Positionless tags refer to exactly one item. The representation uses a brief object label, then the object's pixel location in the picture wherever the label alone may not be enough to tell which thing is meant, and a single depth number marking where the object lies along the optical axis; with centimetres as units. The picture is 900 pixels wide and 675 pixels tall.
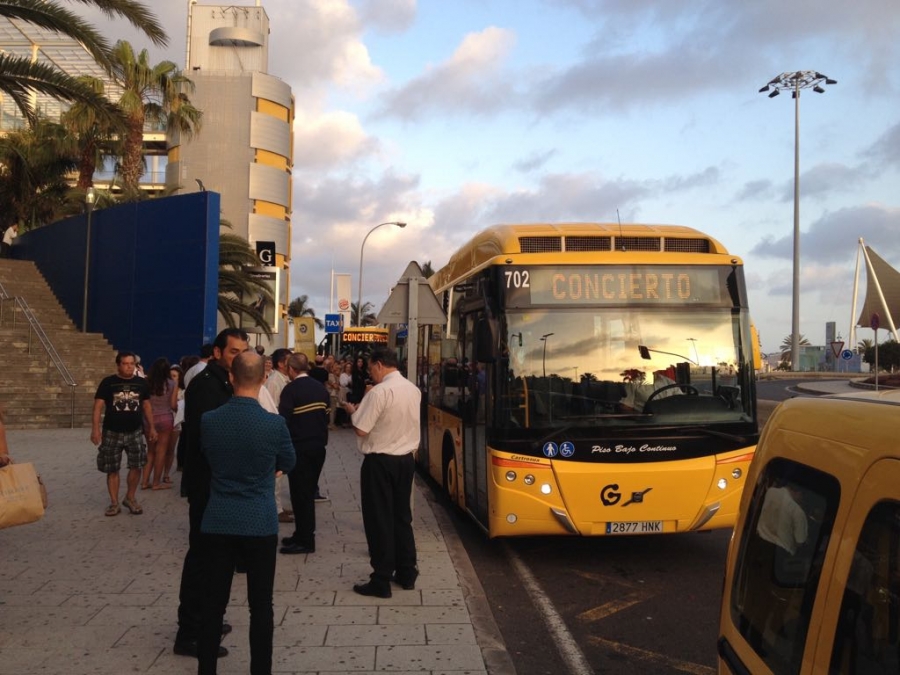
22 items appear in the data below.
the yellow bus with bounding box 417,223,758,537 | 768
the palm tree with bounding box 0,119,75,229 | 3127
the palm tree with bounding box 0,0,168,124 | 1170
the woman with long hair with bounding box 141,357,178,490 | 1116
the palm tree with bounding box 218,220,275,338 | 3259
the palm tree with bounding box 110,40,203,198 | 3209
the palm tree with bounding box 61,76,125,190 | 2959
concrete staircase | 2123
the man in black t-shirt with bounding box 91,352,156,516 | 952
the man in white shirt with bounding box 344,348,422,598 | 662
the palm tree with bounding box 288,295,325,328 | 9700
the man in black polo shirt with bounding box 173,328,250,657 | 523
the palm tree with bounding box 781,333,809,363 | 11650
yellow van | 196
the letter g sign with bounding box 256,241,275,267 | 3989
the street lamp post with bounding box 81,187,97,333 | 2632
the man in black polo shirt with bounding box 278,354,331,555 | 804
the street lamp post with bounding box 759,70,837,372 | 4772
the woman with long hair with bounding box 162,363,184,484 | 1212
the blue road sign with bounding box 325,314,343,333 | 3844
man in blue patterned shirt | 445
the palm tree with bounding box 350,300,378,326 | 10076
